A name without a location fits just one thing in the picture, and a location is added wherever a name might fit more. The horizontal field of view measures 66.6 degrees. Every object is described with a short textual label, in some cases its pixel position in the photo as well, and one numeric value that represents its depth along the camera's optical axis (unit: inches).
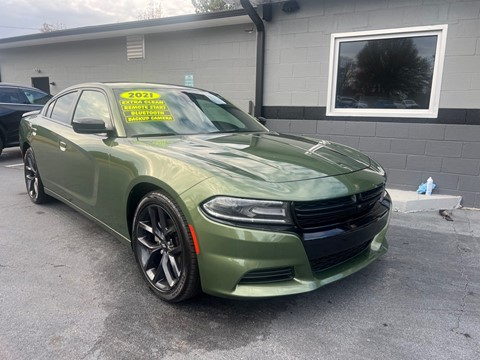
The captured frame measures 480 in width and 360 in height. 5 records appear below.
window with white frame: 203.3
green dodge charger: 81.0
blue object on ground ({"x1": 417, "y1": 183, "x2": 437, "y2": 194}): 206.7
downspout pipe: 231.5
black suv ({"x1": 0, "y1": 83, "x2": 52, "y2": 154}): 304.6
